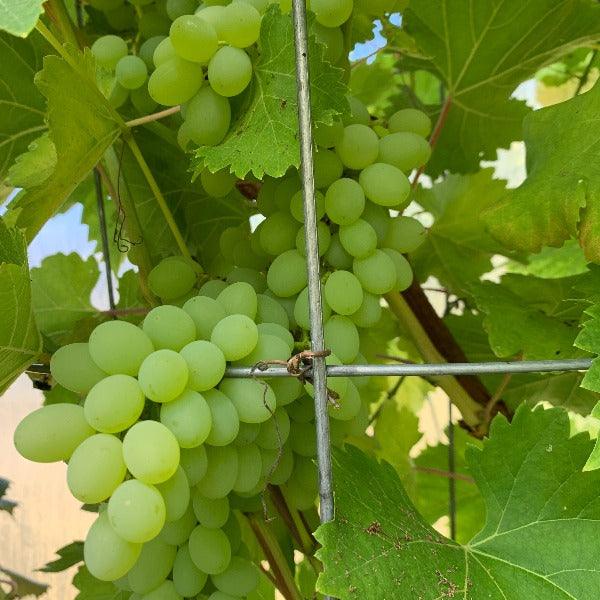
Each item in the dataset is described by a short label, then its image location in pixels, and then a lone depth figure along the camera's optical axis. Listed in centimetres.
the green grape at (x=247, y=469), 49
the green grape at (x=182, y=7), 60
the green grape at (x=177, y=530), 50
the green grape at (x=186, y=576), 50
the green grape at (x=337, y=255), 55
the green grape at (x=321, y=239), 53
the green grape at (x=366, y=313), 54
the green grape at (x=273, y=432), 50
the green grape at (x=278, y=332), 50
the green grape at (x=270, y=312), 52
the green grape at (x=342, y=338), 52
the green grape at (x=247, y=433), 48
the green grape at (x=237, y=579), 52
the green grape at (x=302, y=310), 51
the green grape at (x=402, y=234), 57
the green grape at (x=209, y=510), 49
